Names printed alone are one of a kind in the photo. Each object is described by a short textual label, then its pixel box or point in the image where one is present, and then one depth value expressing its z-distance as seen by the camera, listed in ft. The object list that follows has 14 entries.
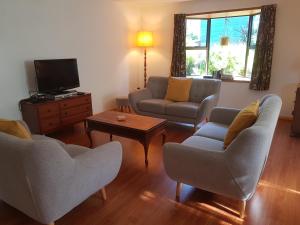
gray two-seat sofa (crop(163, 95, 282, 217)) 5.32
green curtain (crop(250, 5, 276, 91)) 14.05
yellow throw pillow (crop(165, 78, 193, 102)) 13.75
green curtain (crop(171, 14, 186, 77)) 17.13
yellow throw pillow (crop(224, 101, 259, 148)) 6.40
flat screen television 11.61
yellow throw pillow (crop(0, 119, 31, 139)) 5.56
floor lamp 18.14
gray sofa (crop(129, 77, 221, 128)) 12.25
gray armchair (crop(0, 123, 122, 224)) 4.48
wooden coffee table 8.99
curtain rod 14.60
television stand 10.98
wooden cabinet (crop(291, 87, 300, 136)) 11.49
